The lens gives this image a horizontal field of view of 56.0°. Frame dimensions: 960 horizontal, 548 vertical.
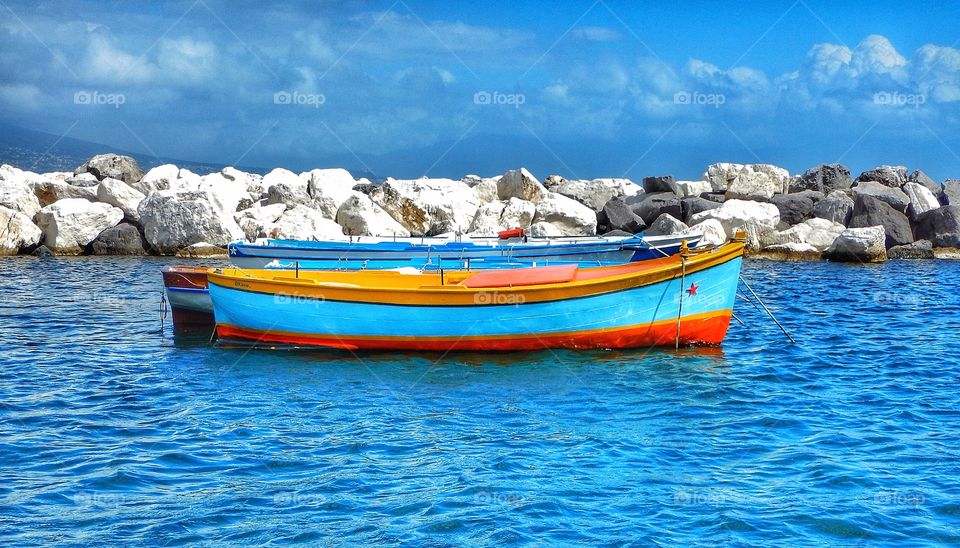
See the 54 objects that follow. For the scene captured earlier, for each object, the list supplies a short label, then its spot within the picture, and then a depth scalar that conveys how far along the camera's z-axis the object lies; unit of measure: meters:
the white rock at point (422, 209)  35.75
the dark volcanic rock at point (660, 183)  40.94
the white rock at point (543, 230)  32.12
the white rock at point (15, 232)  32.94
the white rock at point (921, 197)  39.06
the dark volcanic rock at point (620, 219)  36.41
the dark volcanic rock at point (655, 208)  37.38
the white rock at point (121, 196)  36.53
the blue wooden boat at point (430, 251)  24.06
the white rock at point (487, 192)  40.78
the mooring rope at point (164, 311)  17.54
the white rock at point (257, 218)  34.91
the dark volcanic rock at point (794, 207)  37.62
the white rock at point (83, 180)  43.06
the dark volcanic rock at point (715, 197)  41.25
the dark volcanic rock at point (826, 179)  43.41
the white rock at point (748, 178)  43.25
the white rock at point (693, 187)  42.59
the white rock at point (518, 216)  34.75
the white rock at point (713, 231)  32.53
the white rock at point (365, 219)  33.81
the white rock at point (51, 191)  40.31
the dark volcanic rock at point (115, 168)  46.16
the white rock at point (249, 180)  41.06
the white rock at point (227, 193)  34.88
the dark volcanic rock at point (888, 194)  38.78
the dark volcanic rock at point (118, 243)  34.78
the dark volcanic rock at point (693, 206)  36.88
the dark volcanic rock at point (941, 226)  36.28
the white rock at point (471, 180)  50.44
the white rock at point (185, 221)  33.69
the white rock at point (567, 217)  34.50
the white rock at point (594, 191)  41.78
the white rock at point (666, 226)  32.97
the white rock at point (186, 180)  42.38
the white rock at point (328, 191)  36.94
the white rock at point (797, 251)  34.41
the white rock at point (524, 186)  39.41
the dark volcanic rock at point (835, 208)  36.81
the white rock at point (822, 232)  35.16
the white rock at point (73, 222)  34.50
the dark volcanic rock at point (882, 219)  36.59
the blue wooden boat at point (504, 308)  14.34
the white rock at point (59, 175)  46.65
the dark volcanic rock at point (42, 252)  33.91
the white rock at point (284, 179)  39.50
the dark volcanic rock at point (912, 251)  34.97
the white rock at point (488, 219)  34.66
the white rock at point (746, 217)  34.12
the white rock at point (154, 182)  42.09
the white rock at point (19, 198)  35.03
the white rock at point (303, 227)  33.00
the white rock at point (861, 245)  32.84
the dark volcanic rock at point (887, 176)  43.41
